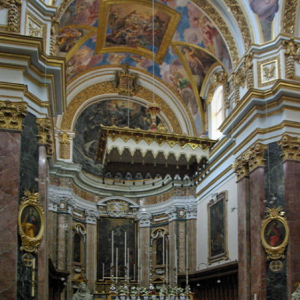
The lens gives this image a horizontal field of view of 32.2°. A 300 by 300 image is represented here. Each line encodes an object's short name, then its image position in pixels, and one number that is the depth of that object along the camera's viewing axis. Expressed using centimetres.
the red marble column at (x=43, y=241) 1077
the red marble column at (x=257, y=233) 1253
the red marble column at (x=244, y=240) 1327
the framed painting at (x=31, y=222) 1052
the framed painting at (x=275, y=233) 1248
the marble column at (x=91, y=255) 1995
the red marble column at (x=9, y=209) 996
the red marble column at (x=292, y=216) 1213
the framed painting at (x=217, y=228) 1636
